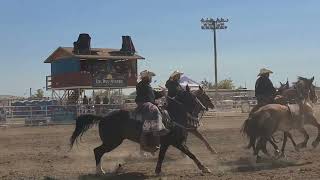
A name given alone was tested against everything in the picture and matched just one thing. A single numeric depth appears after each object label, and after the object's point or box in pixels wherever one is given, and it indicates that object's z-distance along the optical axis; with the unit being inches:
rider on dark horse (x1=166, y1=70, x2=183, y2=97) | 477.4
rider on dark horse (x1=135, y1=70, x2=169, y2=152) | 444.8
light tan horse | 525.0
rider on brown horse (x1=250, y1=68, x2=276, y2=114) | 588.1
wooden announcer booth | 1700.3
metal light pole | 3133.4
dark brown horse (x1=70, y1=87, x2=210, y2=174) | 455.2
